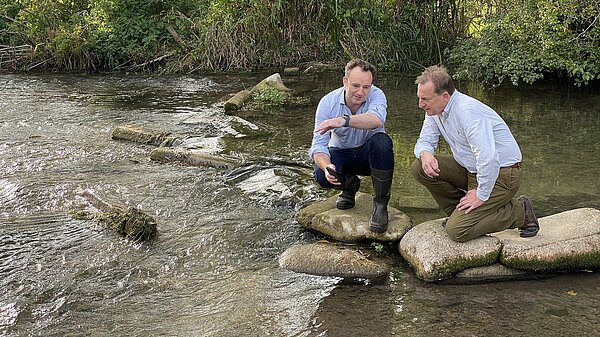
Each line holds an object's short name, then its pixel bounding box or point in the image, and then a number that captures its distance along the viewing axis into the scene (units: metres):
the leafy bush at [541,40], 8.55
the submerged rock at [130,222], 5.05
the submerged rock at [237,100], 10.12
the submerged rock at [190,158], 7.03
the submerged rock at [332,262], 4.42
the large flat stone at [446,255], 4.30
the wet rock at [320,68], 14.02
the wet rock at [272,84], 10.99
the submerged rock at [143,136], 8.22
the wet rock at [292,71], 13.98
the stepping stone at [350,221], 4.93
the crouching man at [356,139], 4.73
